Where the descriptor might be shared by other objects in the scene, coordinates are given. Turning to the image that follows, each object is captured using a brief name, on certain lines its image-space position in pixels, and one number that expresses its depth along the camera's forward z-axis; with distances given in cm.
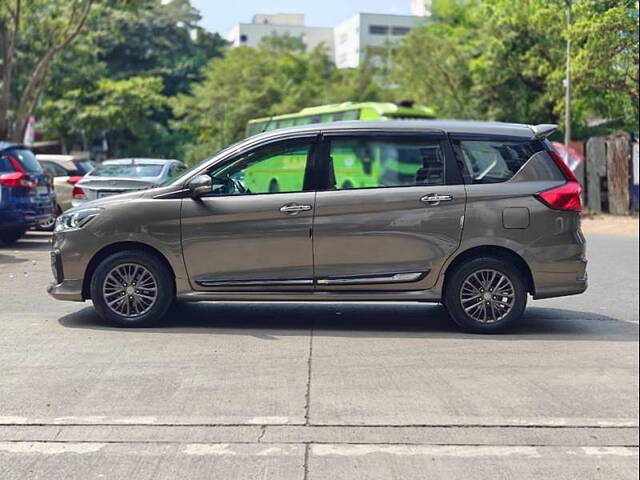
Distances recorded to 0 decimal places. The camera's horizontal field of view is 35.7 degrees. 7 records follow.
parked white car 1962
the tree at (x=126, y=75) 4022
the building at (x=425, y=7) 4816
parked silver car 1330
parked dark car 1305
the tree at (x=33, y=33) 2641
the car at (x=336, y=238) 840
